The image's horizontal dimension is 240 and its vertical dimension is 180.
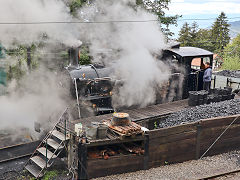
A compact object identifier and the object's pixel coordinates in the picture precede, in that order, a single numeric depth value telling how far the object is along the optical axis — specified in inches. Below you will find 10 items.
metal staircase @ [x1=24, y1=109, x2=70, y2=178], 272.3
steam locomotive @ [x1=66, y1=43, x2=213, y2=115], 332.2
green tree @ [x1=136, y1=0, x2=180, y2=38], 785.1
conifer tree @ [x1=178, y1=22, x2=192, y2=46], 2017.8
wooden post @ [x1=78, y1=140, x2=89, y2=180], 241.6
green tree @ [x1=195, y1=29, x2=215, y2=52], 2104.3
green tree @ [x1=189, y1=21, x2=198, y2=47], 2020.2
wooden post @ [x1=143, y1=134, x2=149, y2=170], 259.9
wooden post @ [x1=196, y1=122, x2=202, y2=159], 284.2
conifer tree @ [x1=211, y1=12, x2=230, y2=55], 2225.6
